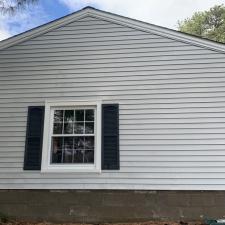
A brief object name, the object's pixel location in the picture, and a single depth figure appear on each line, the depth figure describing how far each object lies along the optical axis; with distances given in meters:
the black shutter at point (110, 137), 5.22
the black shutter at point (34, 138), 5.36
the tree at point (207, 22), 18.87
